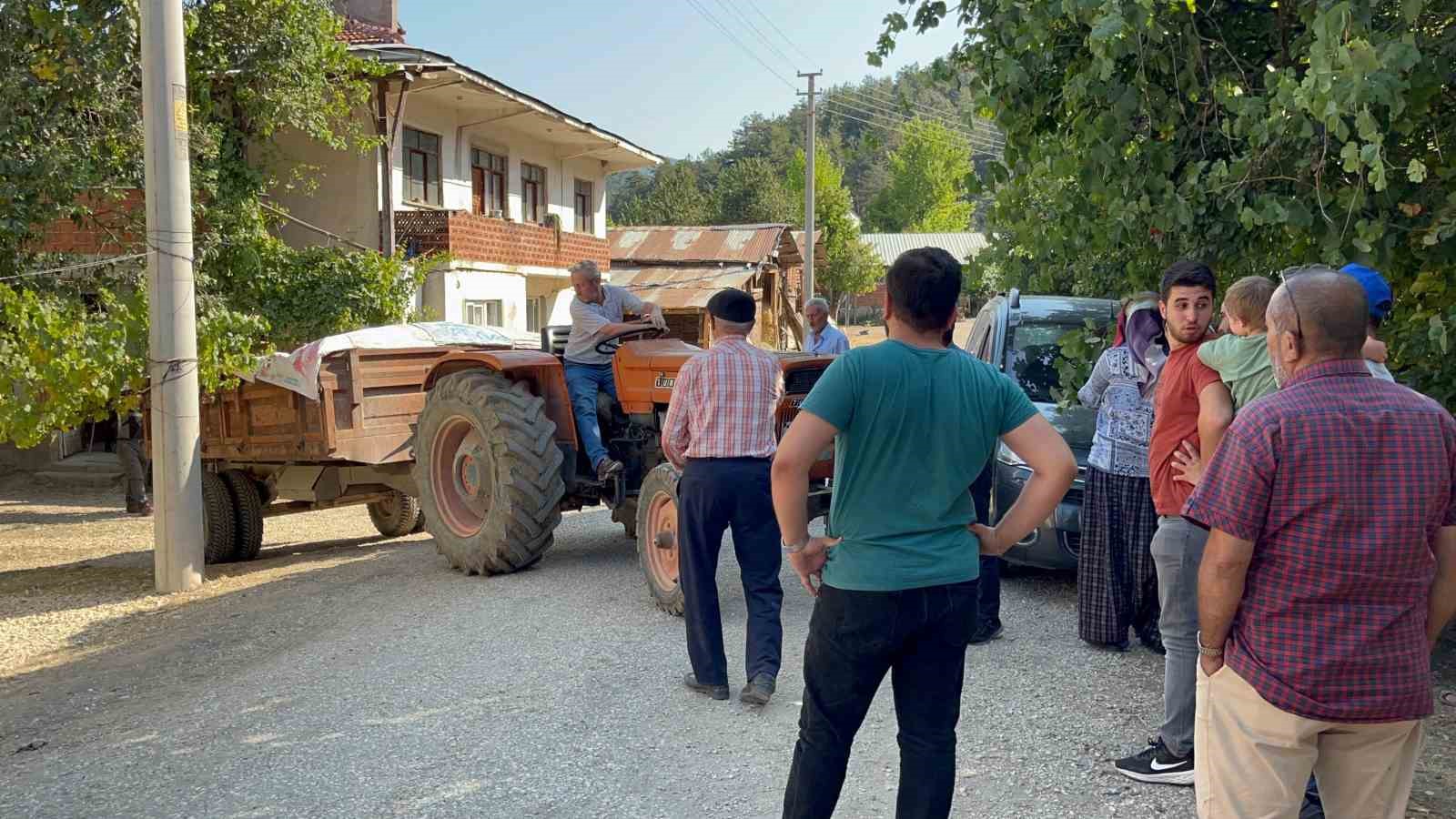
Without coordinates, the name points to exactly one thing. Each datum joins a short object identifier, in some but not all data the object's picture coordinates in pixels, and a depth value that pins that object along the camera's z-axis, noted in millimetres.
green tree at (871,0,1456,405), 4031
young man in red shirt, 4168
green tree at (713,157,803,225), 58469
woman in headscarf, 5285
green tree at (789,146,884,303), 50562
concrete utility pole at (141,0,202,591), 8617
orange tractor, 7727
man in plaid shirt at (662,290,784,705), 5184
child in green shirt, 3773
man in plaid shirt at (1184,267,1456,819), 2650
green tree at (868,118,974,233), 82875
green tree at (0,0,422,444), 9383
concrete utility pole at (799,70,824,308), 29328
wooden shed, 33031
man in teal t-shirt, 3113
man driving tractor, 7809
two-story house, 18359
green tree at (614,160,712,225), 57875
